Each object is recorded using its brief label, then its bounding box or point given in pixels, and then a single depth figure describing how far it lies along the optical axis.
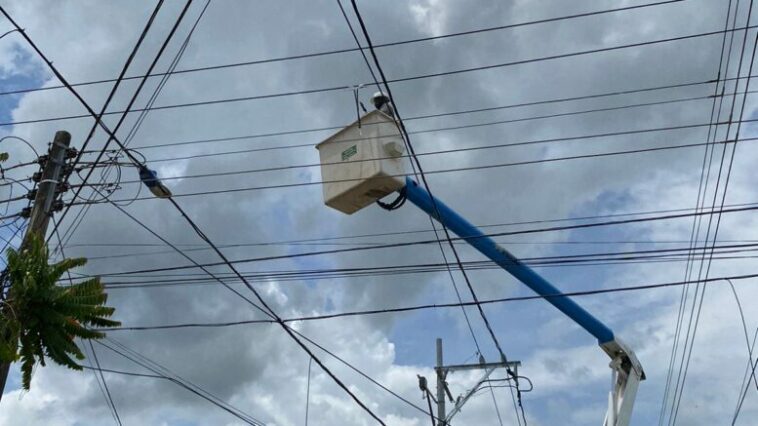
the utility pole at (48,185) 11.04
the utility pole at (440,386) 19.02
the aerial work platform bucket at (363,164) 9.70
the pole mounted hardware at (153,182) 10.70
